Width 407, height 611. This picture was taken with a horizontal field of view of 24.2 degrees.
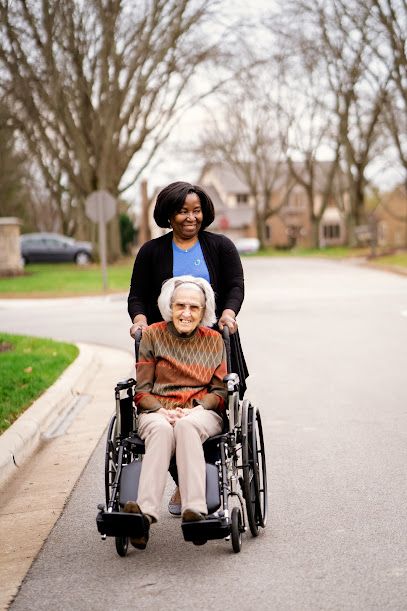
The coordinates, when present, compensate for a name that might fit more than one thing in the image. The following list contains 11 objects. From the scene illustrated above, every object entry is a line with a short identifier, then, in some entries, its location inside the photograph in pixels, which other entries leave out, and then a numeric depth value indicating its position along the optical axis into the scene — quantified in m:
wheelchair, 4.21
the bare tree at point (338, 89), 34.62
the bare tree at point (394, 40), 32.41
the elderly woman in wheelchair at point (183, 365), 4.62
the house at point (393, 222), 96.25
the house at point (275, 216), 93.81
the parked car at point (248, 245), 71.25
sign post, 23.95
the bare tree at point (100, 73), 27.42
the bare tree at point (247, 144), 59.59
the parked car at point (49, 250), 45.22
